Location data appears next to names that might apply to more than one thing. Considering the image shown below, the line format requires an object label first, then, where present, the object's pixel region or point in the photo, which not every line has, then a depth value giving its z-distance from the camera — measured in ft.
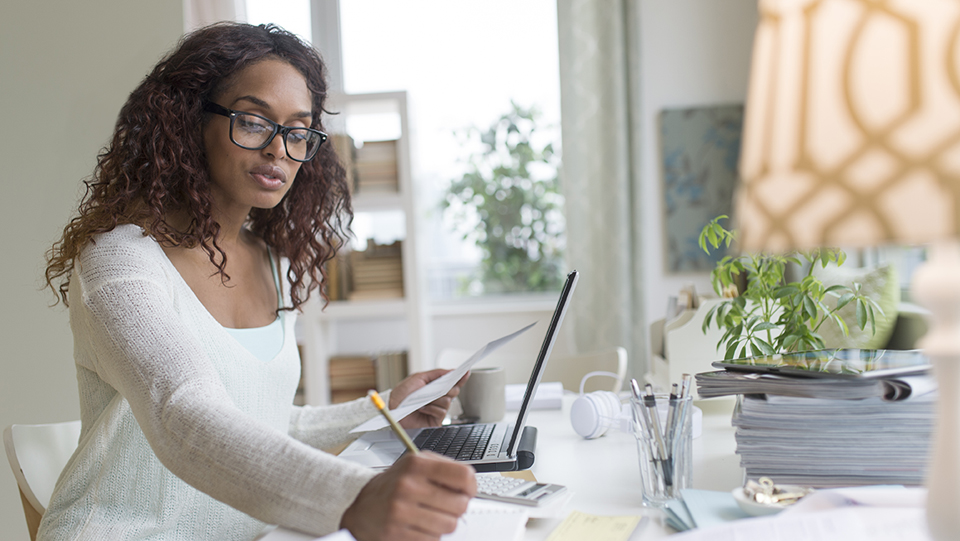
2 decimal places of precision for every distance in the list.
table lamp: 1.29
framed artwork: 11.17
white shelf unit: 9.90
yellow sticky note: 2.29
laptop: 3.22
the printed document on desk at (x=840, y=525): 1.94
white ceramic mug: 4.46
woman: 2.29
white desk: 2.63
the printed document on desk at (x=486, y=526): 2.26
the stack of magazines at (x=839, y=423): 2.40
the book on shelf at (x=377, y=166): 10.11
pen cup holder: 2.62
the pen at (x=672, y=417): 2.63
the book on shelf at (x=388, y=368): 10.43
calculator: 2.63
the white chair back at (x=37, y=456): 4.01
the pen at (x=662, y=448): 2.60
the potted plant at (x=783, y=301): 3.38
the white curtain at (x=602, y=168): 11.09
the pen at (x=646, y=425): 2.63
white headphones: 3.90
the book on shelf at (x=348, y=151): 9.92
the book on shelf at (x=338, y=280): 10.21
